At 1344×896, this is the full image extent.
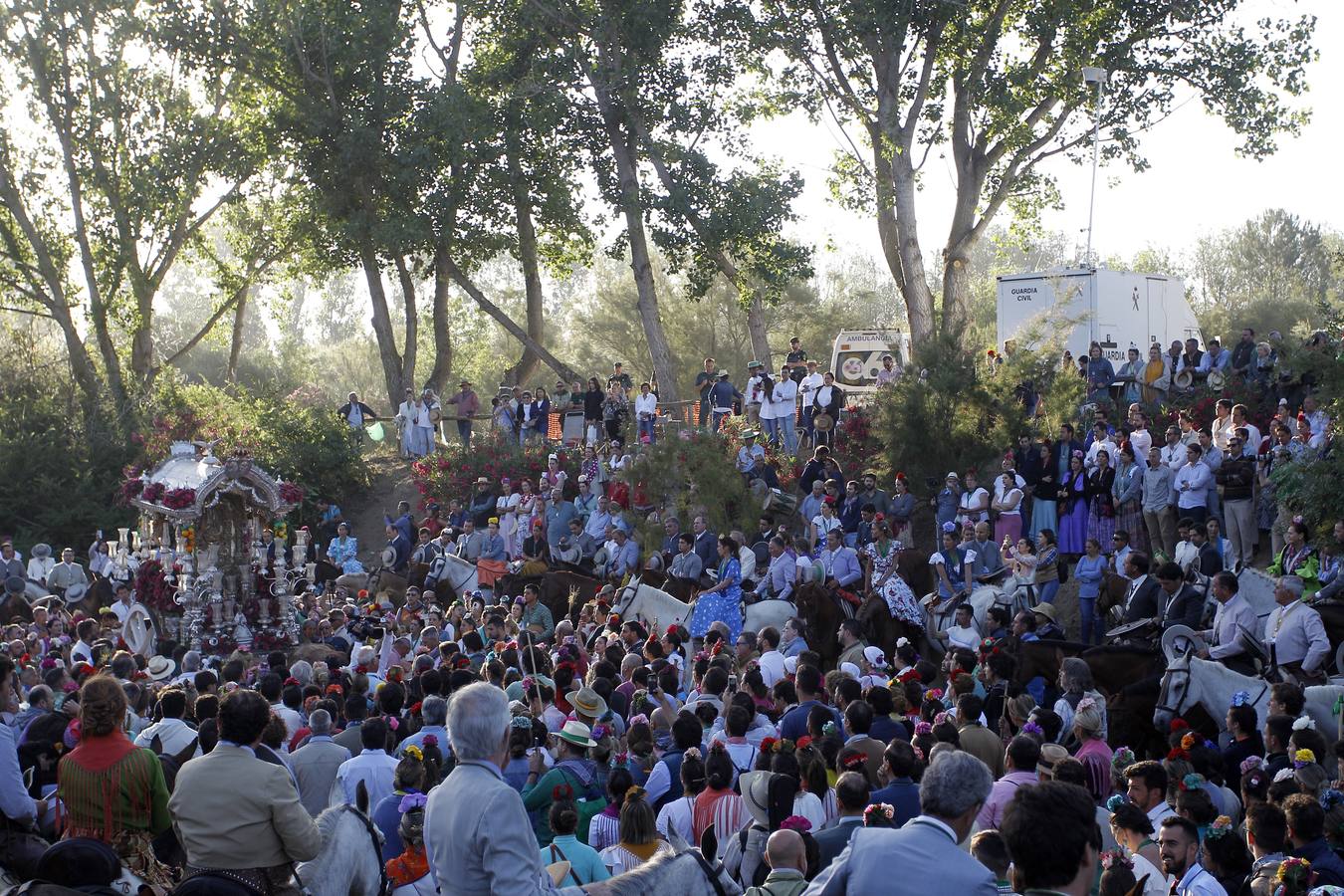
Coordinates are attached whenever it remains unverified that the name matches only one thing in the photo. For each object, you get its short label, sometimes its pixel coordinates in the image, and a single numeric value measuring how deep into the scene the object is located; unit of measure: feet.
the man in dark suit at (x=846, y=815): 21.25
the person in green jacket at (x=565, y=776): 24.95
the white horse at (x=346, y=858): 20.33
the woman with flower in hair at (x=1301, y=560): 44.57
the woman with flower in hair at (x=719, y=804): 23.65
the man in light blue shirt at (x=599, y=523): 70.74
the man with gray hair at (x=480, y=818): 15.49
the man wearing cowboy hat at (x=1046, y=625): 44.34
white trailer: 83.82
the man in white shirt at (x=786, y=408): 79.46
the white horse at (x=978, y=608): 50.96
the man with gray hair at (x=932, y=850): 14.21
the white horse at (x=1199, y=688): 37.29
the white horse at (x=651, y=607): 56.39
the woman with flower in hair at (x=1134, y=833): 21.88
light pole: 88.48
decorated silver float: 61.36
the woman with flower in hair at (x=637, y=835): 21.15
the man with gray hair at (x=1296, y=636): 39.73
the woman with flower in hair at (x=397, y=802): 24.31
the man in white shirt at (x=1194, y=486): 54.70
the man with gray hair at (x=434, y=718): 28.58
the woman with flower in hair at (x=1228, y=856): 21.08
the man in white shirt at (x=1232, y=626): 40.65
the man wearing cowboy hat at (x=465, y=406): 101.14
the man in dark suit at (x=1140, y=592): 45.60
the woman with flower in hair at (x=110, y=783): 21.12
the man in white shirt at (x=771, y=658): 37.81
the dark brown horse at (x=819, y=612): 54.65
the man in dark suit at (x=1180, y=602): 43.11
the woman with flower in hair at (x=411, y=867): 22.56
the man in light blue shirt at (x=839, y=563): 56.03
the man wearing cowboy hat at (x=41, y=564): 73.88
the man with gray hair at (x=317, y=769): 27.02
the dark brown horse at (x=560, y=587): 65.67
